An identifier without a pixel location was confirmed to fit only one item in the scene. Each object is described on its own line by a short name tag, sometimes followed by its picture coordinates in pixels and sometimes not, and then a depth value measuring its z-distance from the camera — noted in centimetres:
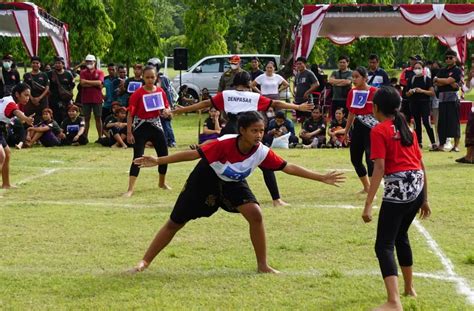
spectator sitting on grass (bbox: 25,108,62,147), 1809
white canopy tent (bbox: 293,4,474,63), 2150
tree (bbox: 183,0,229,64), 3903
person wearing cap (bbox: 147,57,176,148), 1812
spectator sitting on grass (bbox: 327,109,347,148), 1752
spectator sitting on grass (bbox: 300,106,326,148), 1772
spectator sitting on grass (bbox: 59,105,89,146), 1847
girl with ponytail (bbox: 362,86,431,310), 585
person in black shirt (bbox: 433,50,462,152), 1650
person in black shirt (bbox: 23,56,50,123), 1862
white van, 2867
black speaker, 2706
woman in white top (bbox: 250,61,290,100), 1800
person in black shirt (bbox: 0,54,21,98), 2075
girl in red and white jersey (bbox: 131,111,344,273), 665
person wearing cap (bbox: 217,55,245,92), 1752
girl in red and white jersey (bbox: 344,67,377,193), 1070
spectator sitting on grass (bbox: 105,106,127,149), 1794
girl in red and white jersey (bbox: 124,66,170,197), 1152
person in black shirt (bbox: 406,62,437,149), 1758
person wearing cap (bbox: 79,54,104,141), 1902
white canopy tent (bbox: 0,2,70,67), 2016
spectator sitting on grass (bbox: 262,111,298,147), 1762
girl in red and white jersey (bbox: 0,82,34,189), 1145
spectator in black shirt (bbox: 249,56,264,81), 1944
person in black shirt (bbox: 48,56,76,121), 1917
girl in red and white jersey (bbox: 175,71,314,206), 968
